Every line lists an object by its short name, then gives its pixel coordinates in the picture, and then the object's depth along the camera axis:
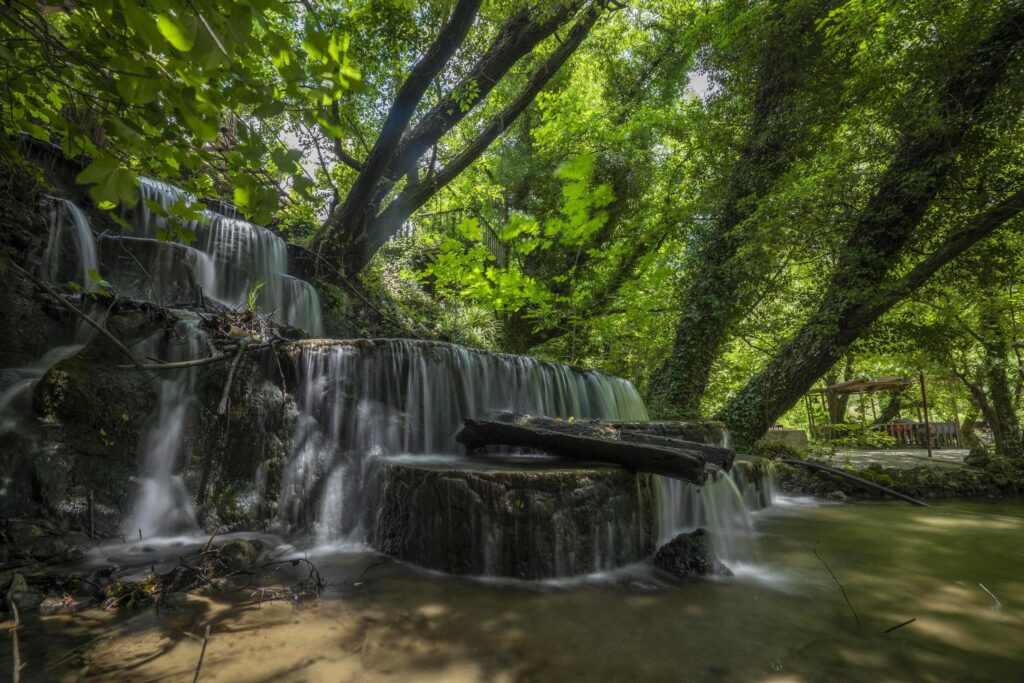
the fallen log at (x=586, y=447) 3.59
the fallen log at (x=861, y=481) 6.41
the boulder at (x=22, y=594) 2.52
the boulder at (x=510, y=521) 3.28
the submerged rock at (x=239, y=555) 3.20
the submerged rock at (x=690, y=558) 3.45
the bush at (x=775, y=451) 9.16
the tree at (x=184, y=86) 1.23
